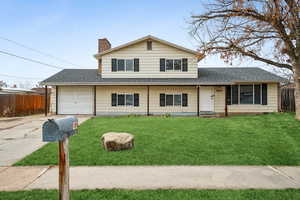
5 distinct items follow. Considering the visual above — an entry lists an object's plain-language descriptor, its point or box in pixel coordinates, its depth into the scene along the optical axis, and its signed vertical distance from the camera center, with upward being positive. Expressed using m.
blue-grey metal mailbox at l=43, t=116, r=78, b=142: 1.87 -0.36
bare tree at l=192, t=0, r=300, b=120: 8.23 +3.94
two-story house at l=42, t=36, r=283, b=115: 12.57 +0.82
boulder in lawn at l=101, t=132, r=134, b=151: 4.83 -1.30
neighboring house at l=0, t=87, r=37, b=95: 20.78 +1.24
